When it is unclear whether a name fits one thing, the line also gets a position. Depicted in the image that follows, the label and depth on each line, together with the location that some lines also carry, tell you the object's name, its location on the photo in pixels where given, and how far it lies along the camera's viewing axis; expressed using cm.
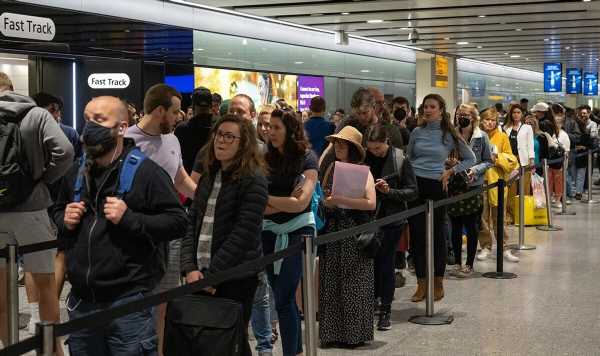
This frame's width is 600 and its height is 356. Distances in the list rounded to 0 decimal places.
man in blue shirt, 900
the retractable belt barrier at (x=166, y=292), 296
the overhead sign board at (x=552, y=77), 3347
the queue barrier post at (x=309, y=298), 493
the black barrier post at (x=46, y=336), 296
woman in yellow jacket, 1055
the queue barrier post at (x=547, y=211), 1278
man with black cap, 680
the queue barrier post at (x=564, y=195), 1491
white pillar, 2823
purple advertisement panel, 1980
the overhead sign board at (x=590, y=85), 3791
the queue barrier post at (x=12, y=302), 484
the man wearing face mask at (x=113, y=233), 372
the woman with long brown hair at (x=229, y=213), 430
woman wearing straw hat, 623
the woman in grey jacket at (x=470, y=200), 877
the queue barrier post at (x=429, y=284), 713
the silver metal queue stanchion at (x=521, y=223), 1084
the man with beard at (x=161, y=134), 535
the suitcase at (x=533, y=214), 1305
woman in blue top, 778
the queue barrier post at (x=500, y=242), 902
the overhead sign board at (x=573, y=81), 3575
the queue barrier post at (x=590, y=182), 1678
